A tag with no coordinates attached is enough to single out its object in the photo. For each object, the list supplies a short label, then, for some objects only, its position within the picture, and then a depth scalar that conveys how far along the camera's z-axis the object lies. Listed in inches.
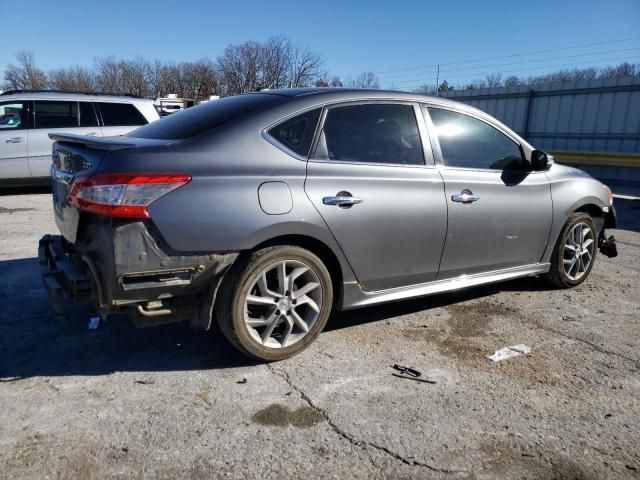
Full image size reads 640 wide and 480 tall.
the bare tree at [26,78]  2204.5
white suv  373.4
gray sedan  116.0
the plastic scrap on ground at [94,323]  155.6
